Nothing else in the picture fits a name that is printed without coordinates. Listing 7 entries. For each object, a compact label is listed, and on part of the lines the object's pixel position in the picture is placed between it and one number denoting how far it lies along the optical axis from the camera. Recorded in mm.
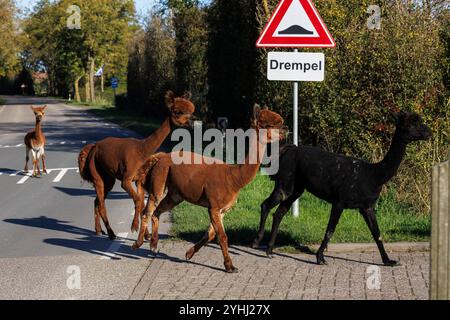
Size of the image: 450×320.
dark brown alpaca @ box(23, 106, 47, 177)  19109
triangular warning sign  10195
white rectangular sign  10141
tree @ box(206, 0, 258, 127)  19266
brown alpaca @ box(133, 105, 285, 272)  7883
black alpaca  8219
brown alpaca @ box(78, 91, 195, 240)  8824
